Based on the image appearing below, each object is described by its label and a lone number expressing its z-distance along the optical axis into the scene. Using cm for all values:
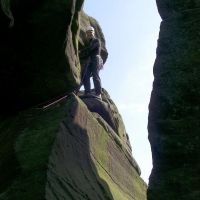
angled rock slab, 799
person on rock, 1352
